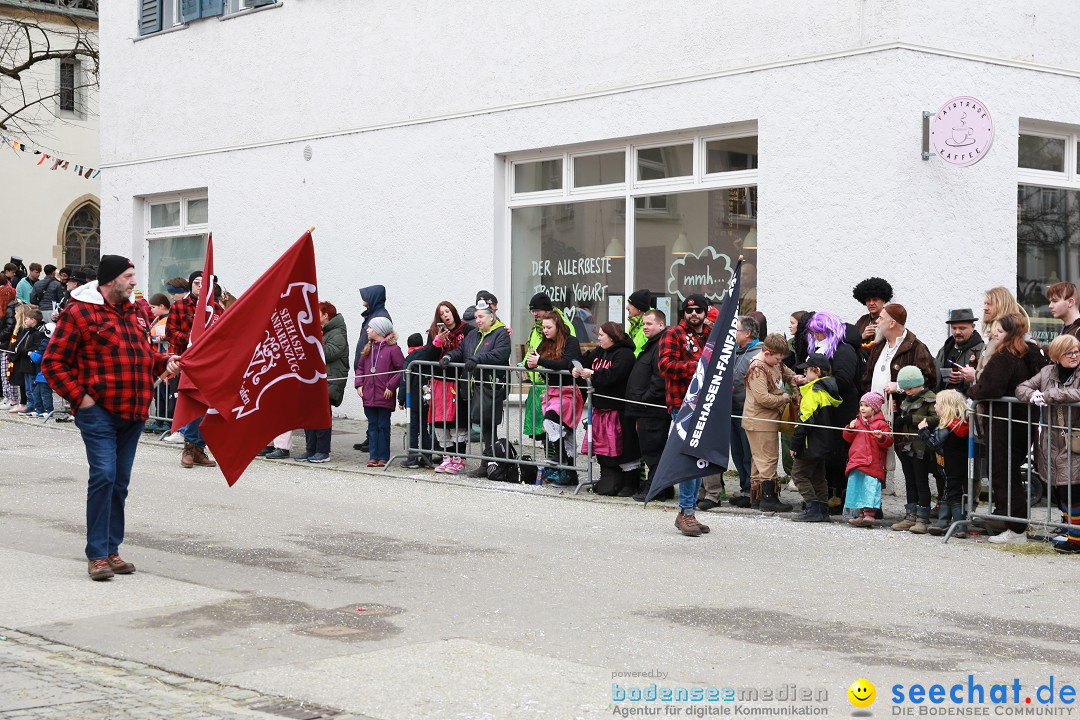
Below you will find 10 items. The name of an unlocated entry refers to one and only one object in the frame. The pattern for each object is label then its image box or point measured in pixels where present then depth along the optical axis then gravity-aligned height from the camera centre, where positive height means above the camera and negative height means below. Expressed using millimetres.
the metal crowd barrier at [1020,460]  10016 -807
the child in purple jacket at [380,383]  14734 -374
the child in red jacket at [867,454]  10930 -816
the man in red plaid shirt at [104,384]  8523 -234
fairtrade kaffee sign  13359 +2165
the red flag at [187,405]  9352 -397
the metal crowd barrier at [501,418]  13094 -690
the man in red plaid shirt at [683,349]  11898 +16
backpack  13750 -1183
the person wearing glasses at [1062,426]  9891 -524
